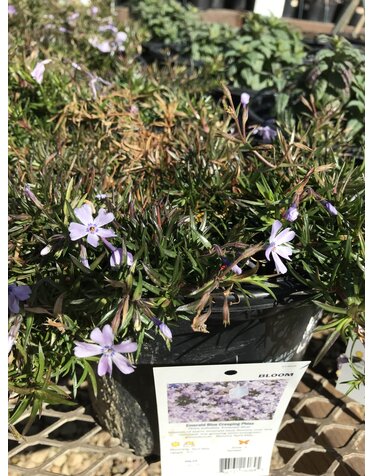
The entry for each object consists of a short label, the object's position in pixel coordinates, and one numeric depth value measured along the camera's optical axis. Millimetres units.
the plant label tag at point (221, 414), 212
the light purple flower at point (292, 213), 196
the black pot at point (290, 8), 1167
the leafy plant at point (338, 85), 375
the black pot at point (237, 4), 1254
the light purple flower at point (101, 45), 428
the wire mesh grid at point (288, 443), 266
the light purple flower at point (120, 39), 447
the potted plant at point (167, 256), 186
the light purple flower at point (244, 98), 247
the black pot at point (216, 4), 1237
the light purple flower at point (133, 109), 306
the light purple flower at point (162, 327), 182
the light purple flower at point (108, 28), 470
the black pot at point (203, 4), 1239
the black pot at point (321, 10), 1247
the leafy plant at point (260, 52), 486
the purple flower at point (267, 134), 313
